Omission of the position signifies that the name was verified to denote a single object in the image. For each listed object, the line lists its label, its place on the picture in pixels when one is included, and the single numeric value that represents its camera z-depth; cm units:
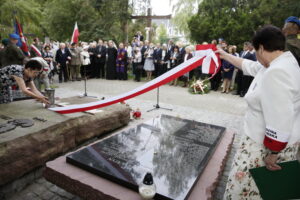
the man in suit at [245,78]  817
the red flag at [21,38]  644
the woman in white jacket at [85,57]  1073
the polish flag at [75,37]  682
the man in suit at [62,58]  1027
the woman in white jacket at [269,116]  132
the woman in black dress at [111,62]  1170
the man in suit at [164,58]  1096
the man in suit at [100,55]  1176
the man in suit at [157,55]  1123
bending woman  340
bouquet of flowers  894
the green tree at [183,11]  1809
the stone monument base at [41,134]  235
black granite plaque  203
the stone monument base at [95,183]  194
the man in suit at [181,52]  1025
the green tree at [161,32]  4548
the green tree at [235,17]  1077
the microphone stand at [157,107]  628
